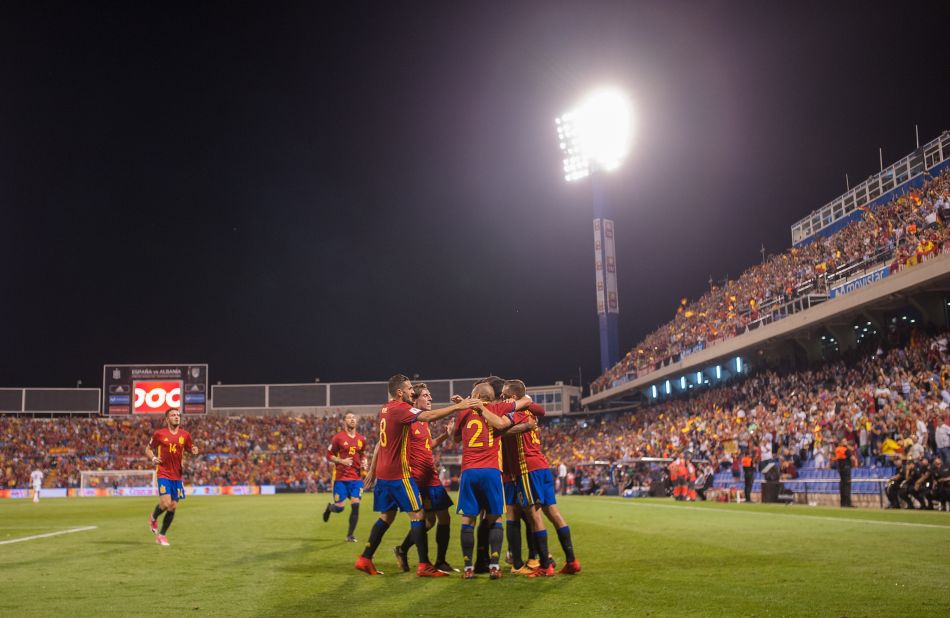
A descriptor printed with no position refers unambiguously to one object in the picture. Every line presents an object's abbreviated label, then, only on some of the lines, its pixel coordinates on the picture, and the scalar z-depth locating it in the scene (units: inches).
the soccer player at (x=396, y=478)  372.8
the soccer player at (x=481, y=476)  355.3
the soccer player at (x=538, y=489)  361.4
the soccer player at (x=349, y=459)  598.9
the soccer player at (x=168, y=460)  561.3
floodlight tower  2276.1
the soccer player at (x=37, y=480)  1831.9
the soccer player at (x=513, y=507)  382.3
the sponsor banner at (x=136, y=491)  2222.6
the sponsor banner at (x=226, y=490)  2282.2
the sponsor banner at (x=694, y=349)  1768.0
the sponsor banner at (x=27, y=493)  2190.0
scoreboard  2502.5
